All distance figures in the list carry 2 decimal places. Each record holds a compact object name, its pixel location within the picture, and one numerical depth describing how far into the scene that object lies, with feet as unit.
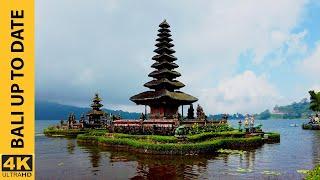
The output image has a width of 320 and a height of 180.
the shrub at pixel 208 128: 104.81
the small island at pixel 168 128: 93.40
